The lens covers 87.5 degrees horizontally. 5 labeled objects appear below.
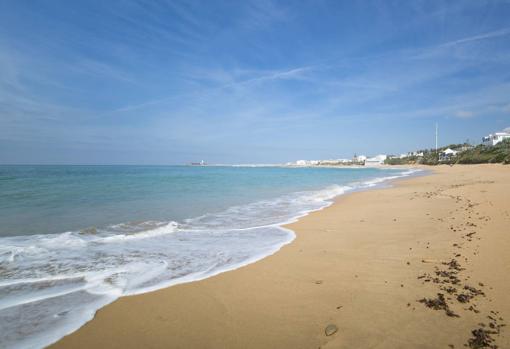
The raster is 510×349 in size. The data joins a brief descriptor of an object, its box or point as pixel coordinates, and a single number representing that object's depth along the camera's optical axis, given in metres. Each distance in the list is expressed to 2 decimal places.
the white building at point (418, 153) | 95.26
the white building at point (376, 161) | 125.44
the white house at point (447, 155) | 70.85
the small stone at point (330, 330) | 2.50
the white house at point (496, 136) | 71.25
